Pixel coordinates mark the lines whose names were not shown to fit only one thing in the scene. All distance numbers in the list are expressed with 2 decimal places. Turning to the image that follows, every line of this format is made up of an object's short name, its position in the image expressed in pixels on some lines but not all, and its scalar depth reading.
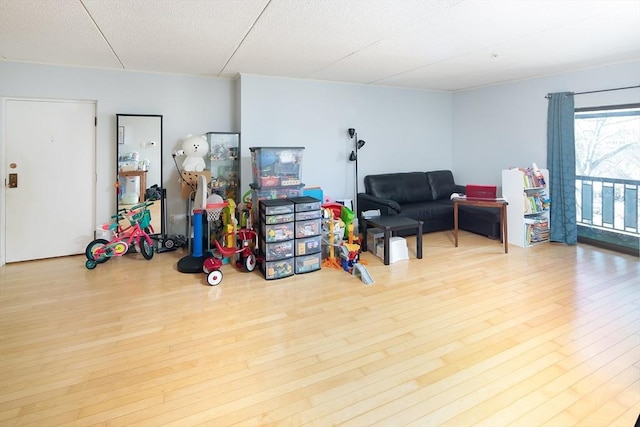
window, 4.29
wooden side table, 4.43
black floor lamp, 5.41
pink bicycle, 3.96
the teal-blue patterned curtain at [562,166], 4.62
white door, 4.05
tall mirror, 4.36
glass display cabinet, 4.60
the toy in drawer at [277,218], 3.57
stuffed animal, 4.41
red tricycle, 3.83
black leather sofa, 5.00
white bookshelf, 4.64
